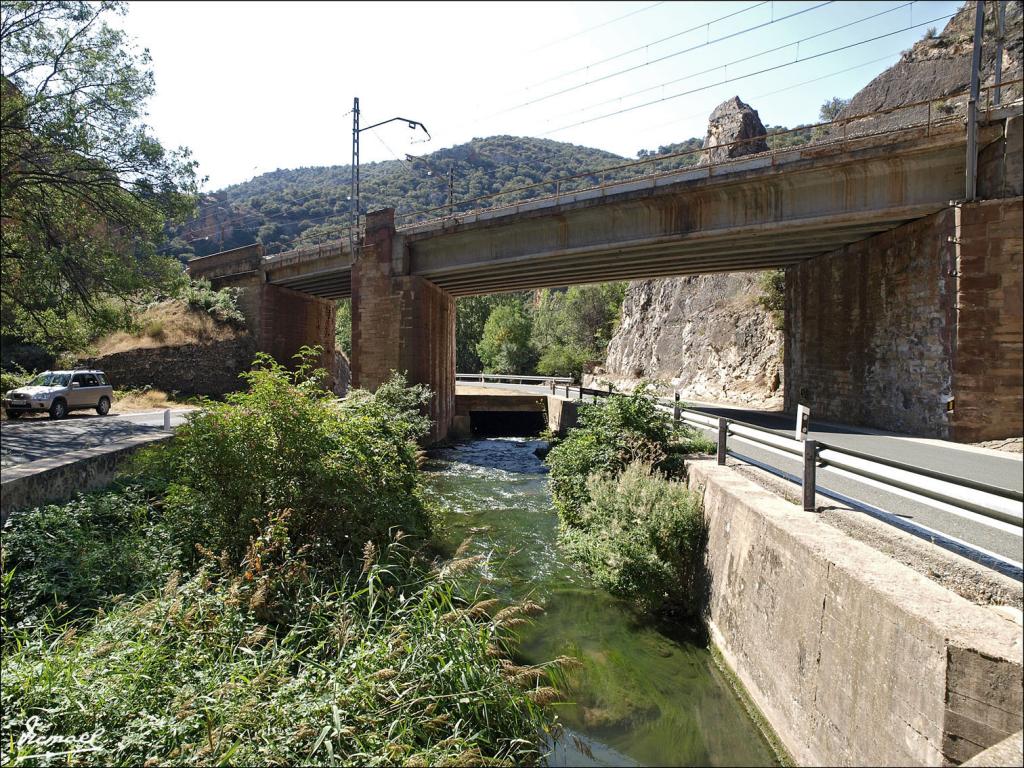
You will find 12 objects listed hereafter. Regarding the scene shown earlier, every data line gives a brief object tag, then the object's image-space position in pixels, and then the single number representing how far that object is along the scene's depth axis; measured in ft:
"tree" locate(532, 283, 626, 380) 171.42
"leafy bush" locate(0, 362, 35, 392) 63.21
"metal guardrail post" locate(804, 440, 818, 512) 17.90
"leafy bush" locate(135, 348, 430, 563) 22.71
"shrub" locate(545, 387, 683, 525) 32.14
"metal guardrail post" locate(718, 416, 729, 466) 28.49
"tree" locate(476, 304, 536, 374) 188.44
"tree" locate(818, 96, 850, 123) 132.55
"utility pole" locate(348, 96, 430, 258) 85.92
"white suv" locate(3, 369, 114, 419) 58.90
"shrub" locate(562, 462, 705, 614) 24.07
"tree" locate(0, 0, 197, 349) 48.60
